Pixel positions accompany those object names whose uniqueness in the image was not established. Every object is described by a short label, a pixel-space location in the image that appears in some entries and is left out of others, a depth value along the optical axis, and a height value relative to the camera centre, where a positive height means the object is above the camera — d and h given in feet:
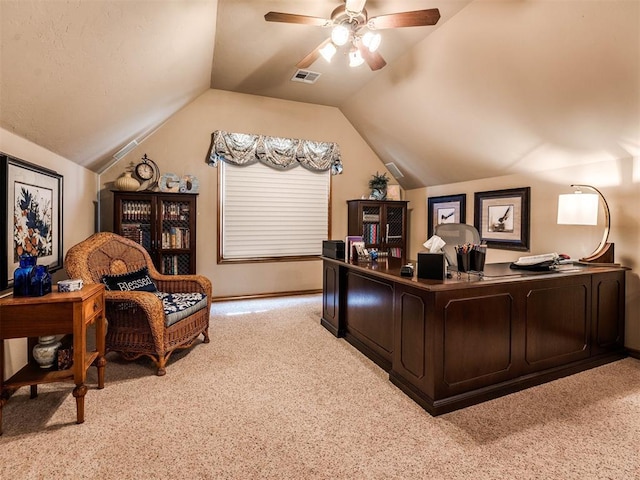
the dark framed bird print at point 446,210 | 15.70 +1.05
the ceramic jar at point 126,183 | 12.94 +1.84
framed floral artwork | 6.73 +0.34
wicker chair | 8.11 -2.27
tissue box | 7.18 -0.81
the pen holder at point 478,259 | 7.73 -0.71
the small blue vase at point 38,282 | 6.22 -1.06
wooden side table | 5.86 -1.82
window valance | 15.40 +3.97
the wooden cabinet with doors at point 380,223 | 17.33 +0.38
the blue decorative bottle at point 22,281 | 6.17 -1.03
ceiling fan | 7.54 +5.13
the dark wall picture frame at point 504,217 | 12.83 +0.58
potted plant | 17.78 +2.43
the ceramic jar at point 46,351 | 6.55 -2.53
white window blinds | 15.92 +0.90
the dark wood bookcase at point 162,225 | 13.30 +0.16
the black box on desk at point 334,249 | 11.30 -0.71
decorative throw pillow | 8.91 -1.53
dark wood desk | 6.78 -2.39
